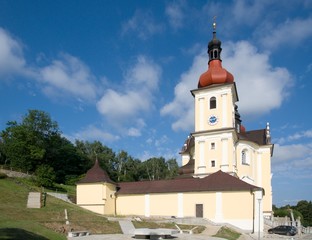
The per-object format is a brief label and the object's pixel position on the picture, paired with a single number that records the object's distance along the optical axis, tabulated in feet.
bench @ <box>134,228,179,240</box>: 60.08
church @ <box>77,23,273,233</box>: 101.65
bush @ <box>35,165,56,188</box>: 146.10
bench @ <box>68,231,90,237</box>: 64.36
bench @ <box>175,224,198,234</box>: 79.68
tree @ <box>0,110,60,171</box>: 172.76
